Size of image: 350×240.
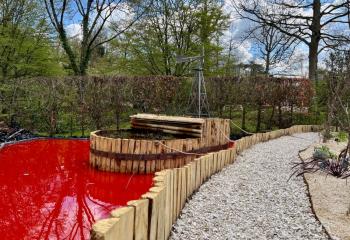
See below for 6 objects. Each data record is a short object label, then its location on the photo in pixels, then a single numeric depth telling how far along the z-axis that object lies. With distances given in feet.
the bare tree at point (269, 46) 79.51
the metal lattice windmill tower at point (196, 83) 27.68
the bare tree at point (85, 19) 61.72
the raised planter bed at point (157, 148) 23.59
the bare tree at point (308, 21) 58.45
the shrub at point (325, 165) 19.65
